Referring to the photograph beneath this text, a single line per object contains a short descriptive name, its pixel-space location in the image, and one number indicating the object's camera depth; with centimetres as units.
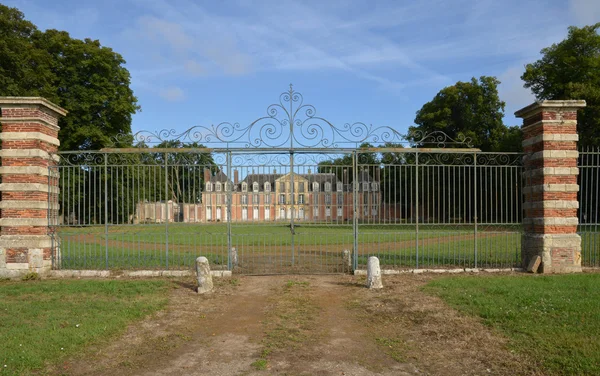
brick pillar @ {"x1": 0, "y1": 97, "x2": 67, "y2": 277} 1082
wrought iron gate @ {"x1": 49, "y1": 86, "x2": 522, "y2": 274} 1142
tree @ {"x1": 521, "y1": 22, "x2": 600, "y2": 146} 2500
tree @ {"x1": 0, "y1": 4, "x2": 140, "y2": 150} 2448
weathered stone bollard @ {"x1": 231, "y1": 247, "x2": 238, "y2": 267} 1303
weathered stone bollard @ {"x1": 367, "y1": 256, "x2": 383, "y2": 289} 983
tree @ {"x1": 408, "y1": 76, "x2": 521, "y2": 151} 3550
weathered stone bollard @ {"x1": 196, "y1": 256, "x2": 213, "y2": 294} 972
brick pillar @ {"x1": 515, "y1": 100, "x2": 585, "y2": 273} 1093
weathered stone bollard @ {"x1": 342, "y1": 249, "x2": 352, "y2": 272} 1268
